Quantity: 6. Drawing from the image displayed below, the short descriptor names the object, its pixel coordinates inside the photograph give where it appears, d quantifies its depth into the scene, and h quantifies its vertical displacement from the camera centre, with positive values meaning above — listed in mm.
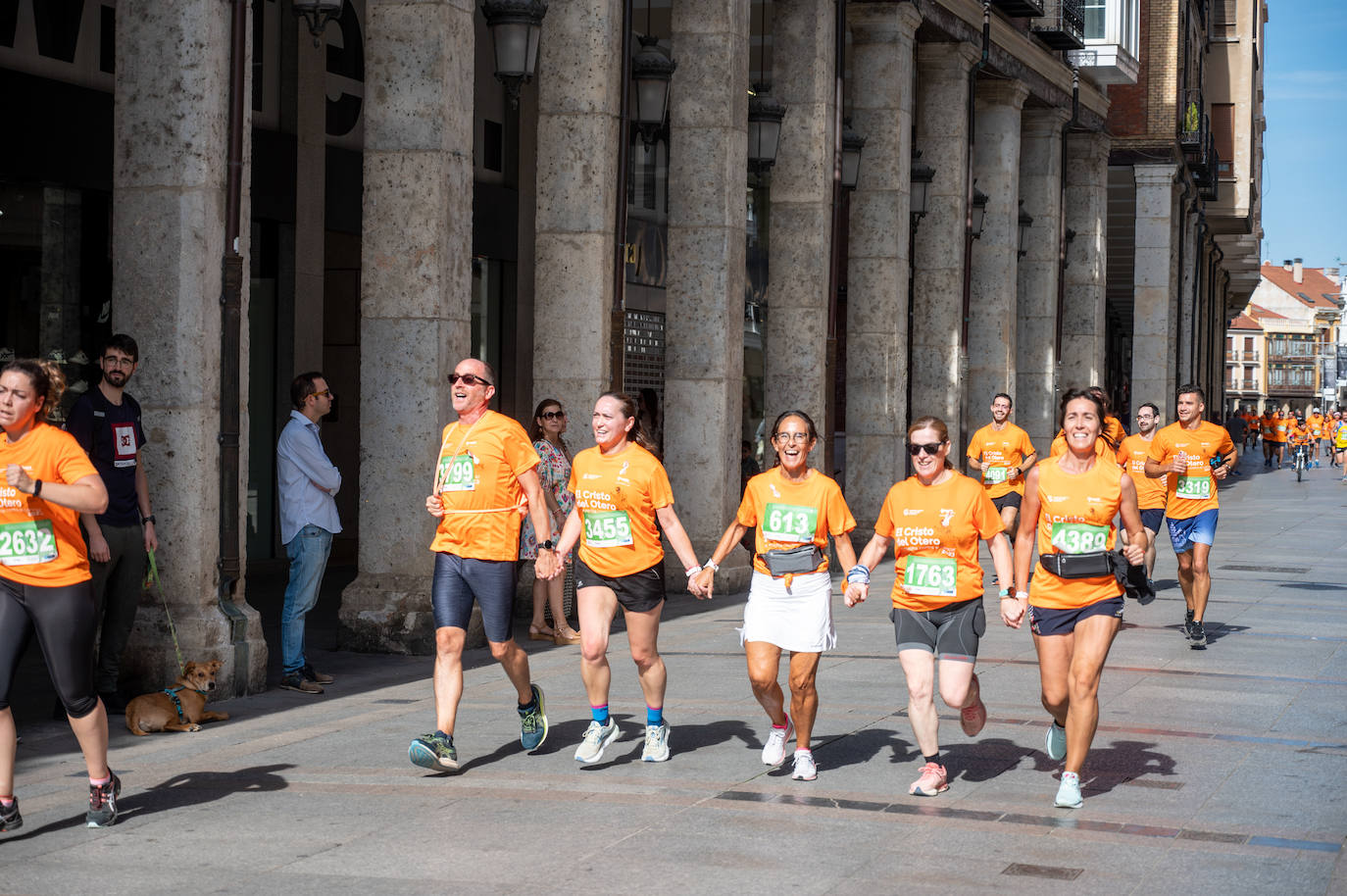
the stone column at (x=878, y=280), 22078 +1331
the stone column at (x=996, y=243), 27203 +2191
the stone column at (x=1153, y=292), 40656 +2259
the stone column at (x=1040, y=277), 30297 +1907
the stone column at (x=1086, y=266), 34438 +2411
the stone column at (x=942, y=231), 24297 +2092
